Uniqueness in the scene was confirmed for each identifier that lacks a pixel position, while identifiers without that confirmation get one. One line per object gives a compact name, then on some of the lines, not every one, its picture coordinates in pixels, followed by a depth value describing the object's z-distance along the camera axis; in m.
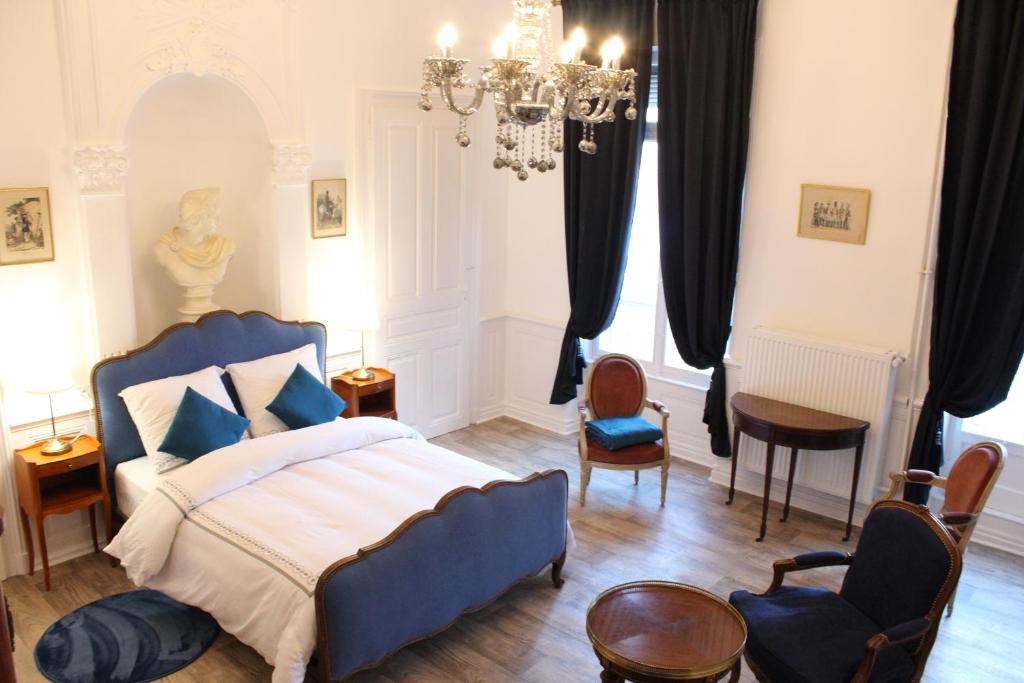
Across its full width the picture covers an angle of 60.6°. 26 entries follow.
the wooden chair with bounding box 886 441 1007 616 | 4.33
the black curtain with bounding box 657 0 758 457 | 5.69
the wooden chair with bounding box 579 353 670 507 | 6.07
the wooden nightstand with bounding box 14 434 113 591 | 4.59
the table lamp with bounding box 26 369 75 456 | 4.56
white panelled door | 6.26
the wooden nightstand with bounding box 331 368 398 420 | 5.98
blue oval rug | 4.05
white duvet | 3.84
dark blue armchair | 3.45
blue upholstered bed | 3.66
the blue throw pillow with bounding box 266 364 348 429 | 5.33
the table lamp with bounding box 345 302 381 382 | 5.99
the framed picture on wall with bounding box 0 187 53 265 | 4.52
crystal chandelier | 3.15
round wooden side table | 3.38
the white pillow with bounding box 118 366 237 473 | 4.86
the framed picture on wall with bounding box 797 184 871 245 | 5.41
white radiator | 5.41
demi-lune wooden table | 5.29
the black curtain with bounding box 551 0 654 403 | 6.16
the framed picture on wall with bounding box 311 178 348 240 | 5.91
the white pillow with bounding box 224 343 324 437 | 5.34
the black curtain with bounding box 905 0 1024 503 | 4.69
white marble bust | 5.28
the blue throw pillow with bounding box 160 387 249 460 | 4.80
